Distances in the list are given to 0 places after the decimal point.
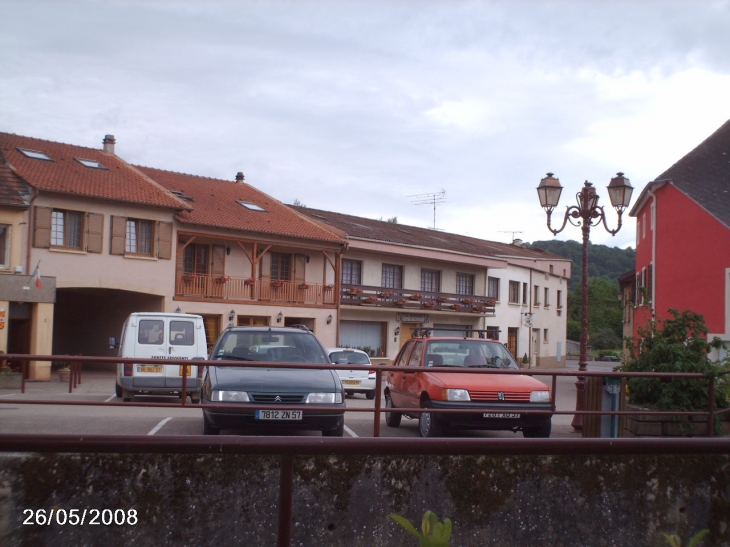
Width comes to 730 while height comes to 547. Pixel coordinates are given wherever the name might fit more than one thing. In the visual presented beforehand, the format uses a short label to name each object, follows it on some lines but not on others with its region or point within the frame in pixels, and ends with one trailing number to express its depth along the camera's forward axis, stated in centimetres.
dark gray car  927
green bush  1076
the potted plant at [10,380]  2033
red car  1045
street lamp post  1559
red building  2342
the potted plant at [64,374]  2480
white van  1753
